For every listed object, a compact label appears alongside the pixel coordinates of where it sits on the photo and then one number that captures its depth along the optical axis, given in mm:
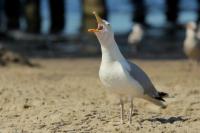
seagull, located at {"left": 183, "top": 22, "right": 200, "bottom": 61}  14736
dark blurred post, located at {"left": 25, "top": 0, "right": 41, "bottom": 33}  24828
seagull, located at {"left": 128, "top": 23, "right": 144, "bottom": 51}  19312
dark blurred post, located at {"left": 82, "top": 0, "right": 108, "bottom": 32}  20719
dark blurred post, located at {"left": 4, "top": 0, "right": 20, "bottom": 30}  27844
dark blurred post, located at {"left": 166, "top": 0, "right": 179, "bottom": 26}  29422
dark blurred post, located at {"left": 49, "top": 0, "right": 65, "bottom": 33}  25828
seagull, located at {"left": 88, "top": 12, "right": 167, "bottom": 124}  6816
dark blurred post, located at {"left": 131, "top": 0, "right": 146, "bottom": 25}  29947
